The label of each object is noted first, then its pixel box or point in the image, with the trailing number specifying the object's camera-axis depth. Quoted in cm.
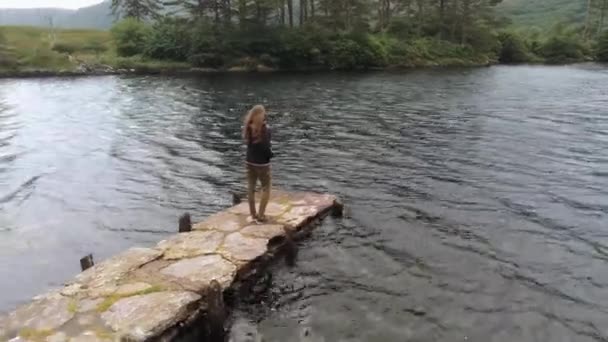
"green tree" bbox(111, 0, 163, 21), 10281
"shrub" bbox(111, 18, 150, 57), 7738
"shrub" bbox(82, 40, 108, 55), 8338
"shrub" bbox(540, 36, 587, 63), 10156
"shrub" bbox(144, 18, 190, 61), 7556
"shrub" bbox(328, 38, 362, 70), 7744
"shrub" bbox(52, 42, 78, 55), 8042
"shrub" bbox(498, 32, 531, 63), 10050
